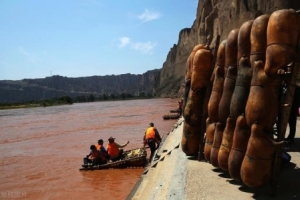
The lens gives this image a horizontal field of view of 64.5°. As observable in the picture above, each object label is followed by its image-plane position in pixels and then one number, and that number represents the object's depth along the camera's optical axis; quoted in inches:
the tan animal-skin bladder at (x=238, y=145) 127.9
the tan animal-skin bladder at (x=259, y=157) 118.4
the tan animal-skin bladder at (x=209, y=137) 166.8
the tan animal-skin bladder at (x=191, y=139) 197.4
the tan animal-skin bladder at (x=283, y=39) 116.8
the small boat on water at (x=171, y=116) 855.9
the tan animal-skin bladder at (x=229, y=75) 148.2
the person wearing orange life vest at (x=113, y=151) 340.6
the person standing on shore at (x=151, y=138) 352.2
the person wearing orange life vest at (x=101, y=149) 337.0
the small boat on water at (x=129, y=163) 329.3
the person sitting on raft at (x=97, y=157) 339.0
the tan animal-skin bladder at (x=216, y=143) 154.0
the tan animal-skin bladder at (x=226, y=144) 140.8
